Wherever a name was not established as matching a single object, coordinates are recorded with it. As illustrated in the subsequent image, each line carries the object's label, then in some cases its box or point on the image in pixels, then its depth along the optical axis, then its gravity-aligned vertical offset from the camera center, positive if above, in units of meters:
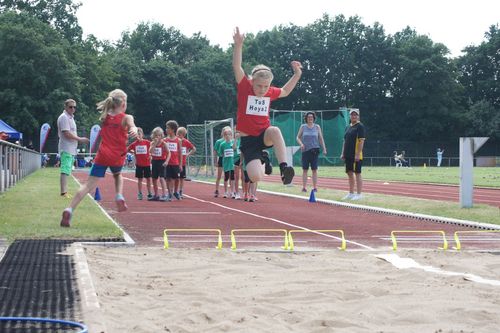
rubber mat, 5.39 -1.08
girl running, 10.28 +0.19
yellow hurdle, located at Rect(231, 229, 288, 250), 9.30 -1.05
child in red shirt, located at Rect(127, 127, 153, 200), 18.09 -0.13
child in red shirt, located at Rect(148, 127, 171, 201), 17.88 -0.08
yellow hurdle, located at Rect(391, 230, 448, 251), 9.42 -1.06
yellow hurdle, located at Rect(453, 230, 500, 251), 9.59 -1.07
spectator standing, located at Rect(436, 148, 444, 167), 69.07 +0.13
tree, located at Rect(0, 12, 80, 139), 60.25 +5.85
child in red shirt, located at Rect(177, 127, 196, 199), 18.72 +0.14
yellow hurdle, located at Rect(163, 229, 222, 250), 9.24 -1.04
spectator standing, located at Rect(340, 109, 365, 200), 17.28 +0.13
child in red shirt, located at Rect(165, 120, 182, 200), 18.03 -0.01
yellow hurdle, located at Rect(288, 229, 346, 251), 9.23 -1.05
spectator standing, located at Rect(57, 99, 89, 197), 14.11 +0.24
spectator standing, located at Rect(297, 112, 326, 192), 19.83 +0.37
